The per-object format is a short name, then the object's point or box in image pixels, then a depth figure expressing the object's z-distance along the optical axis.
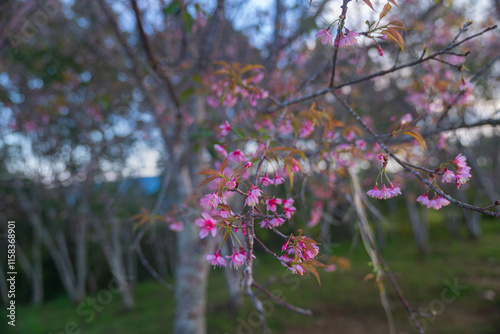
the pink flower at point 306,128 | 1.36
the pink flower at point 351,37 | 0.85
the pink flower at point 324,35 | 0.86
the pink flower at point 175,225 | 1.80
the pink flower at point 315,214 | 2.42
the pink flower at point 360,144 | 1.50
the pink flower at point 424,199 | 0.89
